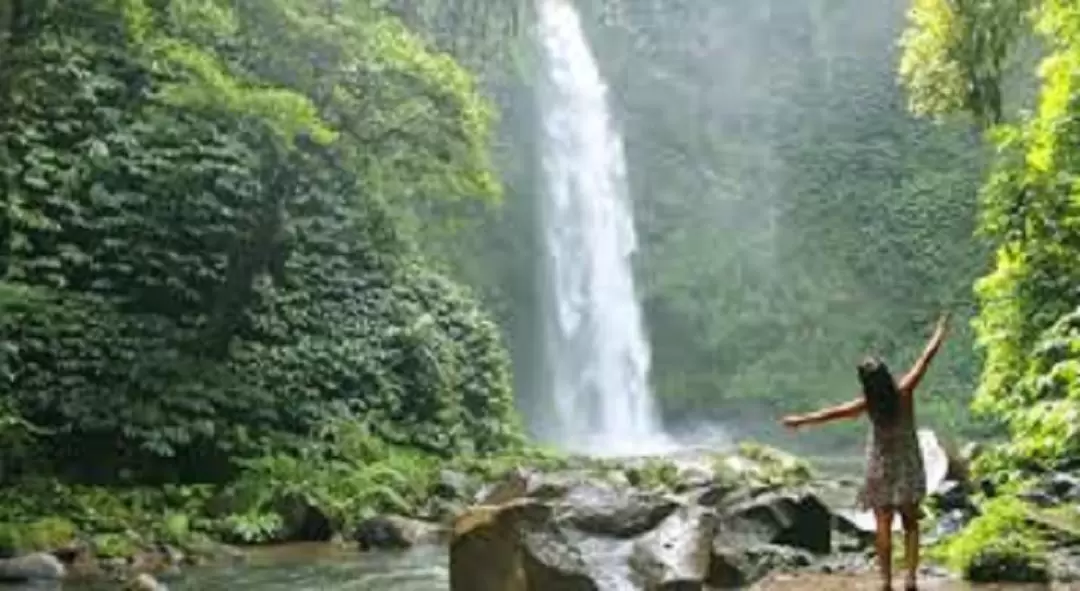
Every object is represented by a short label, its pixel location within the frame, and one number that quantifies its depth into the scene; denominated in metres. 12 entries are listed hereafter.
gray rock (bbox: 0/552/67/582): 11.80
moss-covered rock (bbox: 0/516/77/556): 12.76
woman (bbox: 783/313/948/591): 7.74
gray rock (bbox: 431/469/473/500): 18.09
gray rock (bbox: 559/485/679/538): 9.54
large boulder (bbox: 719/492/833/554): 11.30
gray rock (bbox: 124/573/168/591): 10.91
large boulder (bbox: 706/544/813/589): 10.21
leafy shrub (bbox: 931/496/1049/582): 8.60
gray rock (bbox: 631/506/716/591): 9.00
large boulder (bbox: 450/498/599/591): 8.84
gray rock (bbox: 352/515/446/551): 14.73
